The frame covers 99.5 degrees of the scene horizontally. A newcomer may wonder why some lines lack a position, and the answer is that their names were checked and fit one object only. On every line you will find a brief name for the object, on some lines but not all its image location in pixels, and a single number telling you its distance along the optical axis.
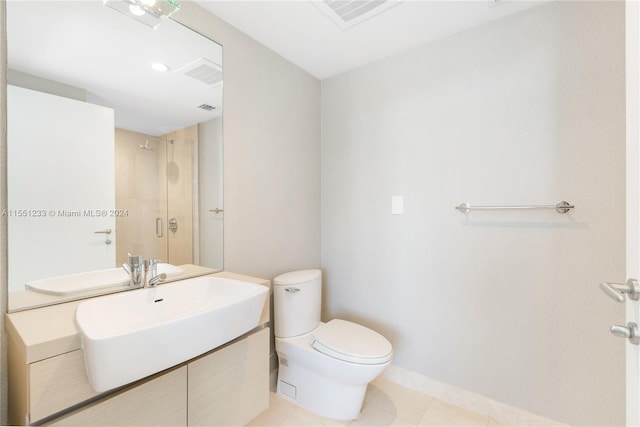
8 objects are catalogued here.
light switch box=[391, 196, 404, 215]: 1.83
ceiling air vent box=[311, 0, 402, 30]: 1.39
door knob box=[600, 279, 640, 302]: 0.65
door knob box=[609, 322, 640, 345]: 0.65
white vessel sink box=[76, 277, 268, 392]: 0.71
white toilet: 1.41
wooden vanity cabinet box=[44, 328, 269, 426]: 0.83
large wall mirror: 0.97
